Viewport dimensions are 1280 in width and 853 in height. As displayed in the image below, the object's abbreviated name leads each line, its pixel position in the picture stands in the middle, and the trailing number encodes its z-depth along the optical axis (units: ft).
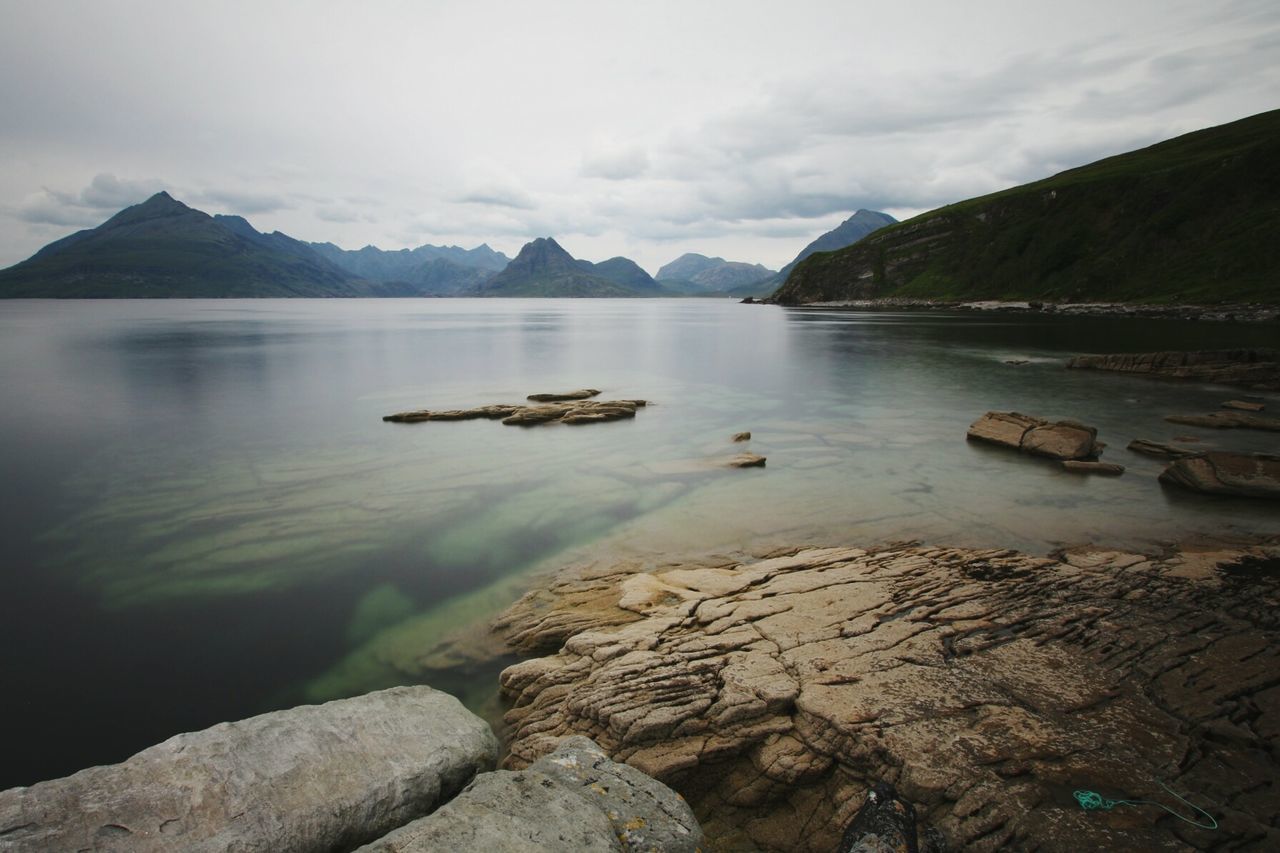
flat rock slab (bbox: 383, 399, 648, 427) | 119.34
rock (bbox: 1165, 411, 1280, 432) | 103.65
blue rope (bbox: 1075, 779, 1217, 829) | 24.09
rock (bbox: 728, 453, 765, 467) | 88.58
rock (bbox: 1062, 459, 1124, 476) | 81.20
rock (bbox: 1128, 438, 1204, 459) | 88.40
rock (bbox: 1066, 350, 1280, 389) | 146.92
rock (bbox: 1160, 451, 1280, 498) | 69.41
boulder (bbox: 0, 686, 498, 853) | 20.79
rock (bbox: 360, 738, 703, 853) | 20.48
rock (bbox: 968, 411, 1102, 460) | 87.20
